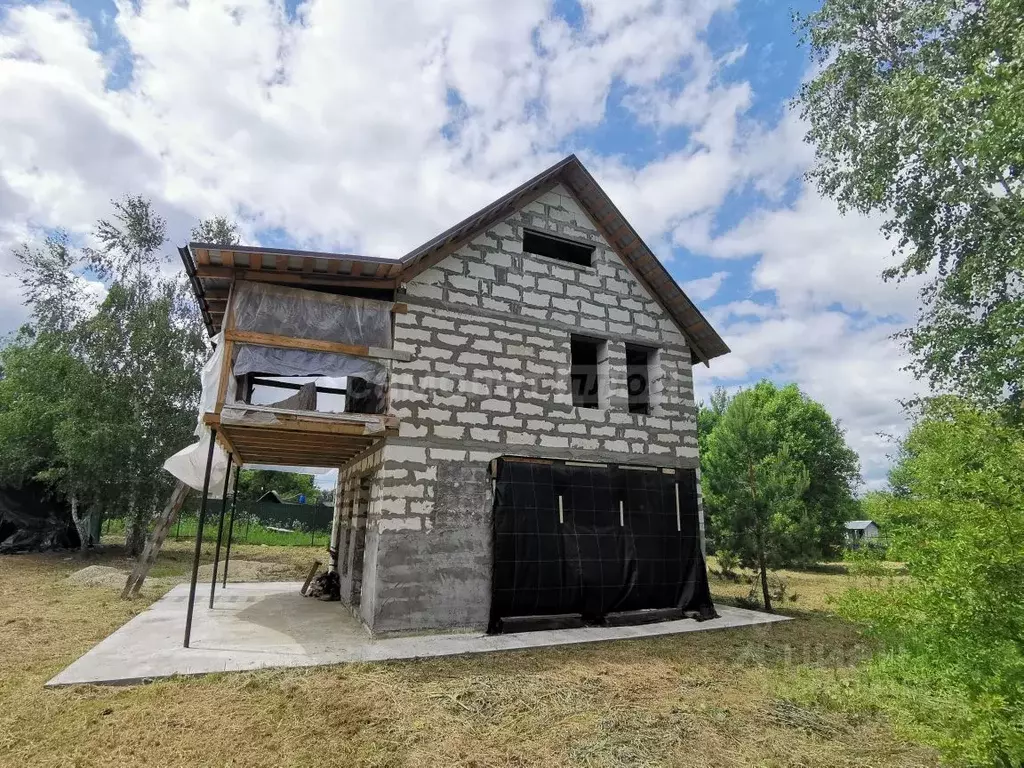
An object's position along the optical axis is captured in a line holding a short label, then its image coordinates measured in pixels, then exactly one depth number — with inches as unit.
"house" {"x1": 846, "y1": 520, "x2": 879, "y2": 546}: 2028.8
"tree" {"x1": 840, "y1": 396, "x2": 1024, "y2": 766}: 109.3
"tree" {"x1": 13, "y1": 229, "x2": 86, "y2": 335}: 665.0
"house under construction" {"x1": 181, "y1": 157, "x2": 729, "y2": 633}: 277.7
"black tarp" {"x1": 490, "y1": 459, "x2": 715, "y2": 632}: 301.1
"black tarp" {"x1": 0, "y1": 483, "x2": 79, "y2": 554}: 613.0
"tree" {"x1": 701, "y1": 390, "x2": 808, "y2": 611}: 415.8
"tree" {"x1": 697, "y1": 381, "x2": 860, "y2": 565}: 995.3
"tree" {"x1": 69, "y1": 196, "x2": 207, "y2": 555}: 607.8
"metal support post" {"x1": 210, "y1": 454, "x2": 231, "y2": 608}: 343.0
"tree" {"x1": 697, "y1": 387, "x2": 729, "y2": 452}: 1270.9
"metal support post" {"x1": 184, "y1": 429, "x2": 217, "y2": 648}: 243.8
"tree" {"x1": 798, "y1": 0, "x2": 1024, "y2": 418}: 411.2
